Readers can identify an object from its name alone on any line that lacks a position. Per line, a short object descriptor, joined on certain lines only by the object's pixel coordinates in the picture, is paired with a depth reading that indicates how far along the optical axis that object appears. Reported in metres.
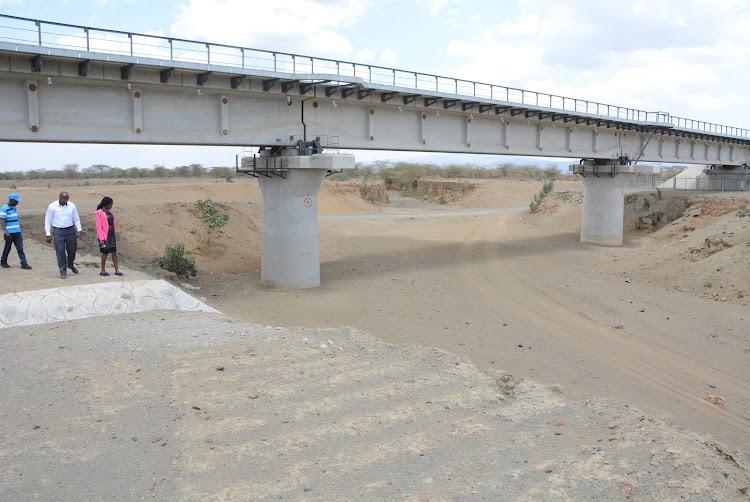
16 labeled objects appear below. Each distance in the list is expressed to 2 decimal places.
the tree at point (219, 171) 70.05
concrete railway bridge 15.73
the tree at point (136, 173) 64.50
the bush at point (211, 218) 25.89
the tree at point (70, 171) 63.16
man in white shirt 12.59
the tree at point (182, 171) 68.75
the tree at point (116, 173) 65.06
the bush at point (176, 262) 20.38
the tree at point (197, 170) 69.88
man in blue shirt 12.99
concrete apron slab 10.59
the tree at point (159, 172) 65.81
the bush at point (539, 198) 46.16
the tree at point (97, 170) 65.75
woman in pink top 12.66
